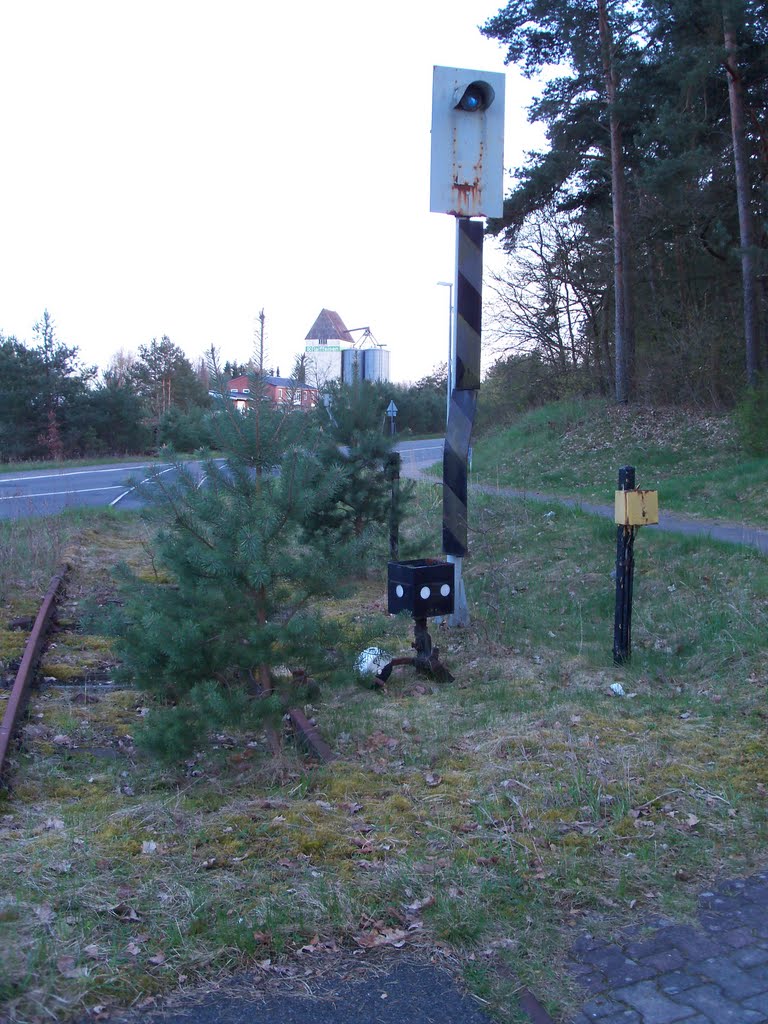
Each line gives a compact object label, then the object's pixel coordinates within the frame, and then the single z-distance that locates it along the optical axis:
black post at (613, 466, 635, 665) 7.39
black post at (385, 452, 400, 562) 11.38
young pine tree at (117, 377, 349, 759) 4.96
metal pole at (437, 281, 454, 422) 9.05
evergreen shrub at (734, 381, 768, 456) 17.16
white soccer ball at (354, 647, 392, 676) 6.85
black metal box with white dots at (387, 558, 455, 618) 7.24
